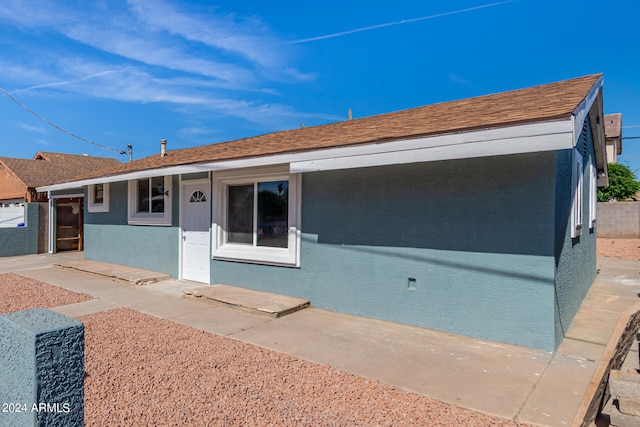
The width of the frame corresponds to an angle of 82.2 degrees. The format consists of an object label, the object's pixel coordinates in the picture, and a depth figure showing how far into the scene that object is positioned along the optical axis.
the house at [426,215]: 4.52
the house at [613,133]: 29.32
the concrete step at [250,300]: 6.14
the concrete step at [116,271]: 8.84
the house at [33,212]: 15.03
